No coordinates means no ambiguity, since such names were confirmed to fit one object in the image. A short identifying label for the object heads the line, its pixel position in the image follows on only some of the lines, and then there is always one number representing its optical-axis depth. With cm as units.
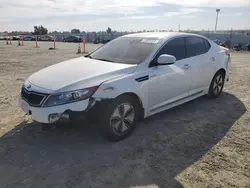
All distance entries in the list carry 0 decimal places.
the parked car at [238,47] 1887
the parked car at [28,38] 3621
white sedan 263
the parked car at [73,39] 3302
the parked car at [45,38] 3571
